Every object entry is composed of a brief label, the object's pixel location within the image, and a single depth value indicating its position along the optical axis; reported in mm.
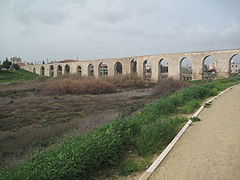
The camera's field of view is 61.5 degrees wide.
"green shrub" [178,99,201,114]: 5976
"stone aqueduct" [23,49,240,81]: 23534
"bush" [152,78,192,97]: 15461
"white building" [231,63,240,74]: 53781
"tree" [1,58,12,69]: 45594
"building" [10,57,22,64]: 93212
